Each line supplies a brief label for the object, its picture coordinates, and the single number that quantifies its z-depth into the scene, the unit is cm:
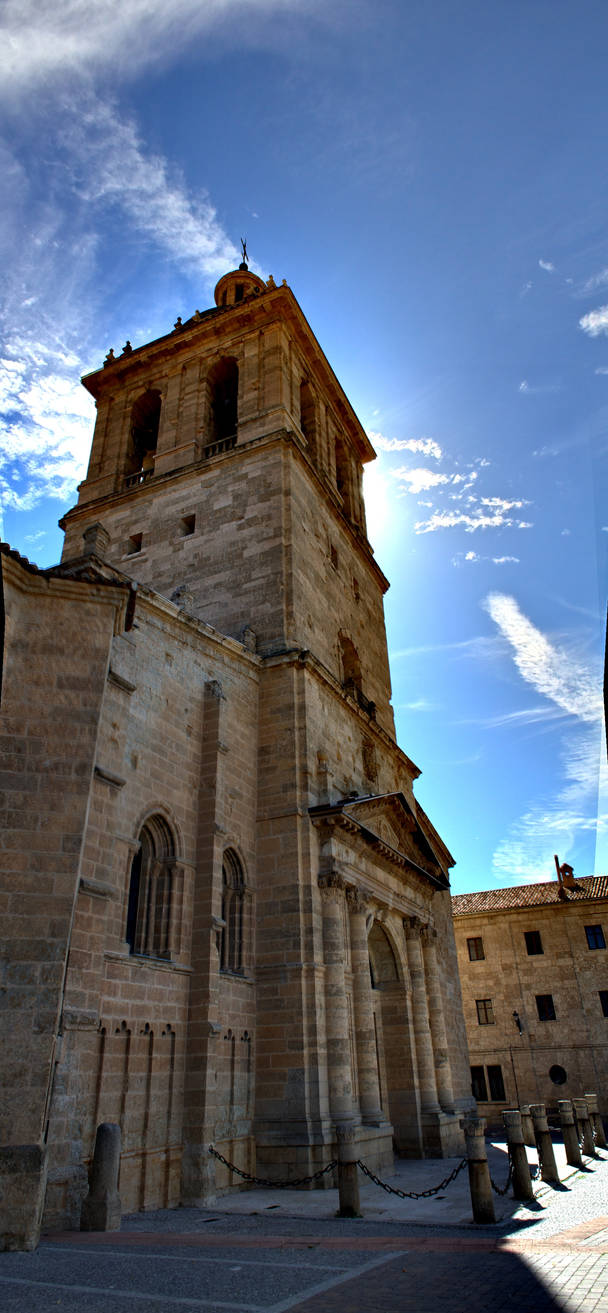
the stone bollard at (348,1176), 938
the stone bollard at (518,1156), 990
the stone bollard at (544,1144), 1134
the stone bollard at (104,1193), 816
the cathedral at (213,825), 885
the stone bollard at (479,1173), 857
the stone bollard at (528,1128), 1516
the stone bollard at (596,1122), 1683
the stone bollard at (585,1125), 1477
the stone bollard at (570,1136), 1319
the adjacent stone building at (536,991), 3334
